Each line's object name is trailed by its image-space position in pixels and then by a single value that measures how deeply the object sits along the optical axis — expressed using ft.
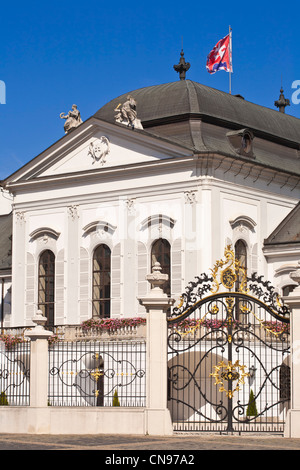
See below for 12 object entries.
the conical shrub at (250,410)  103.03
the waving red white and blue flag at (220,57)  152.76
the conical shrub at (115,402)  103.77
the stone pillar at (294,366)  74.69
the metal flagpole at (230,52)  153.38
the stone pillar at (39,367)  81.71
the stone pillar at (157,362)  76.79
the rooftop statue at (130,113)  142.10
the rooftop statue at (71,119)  150.92
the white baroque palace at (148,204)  136.05
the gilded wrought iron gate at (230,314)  77.82
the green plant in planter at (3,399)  89.76
